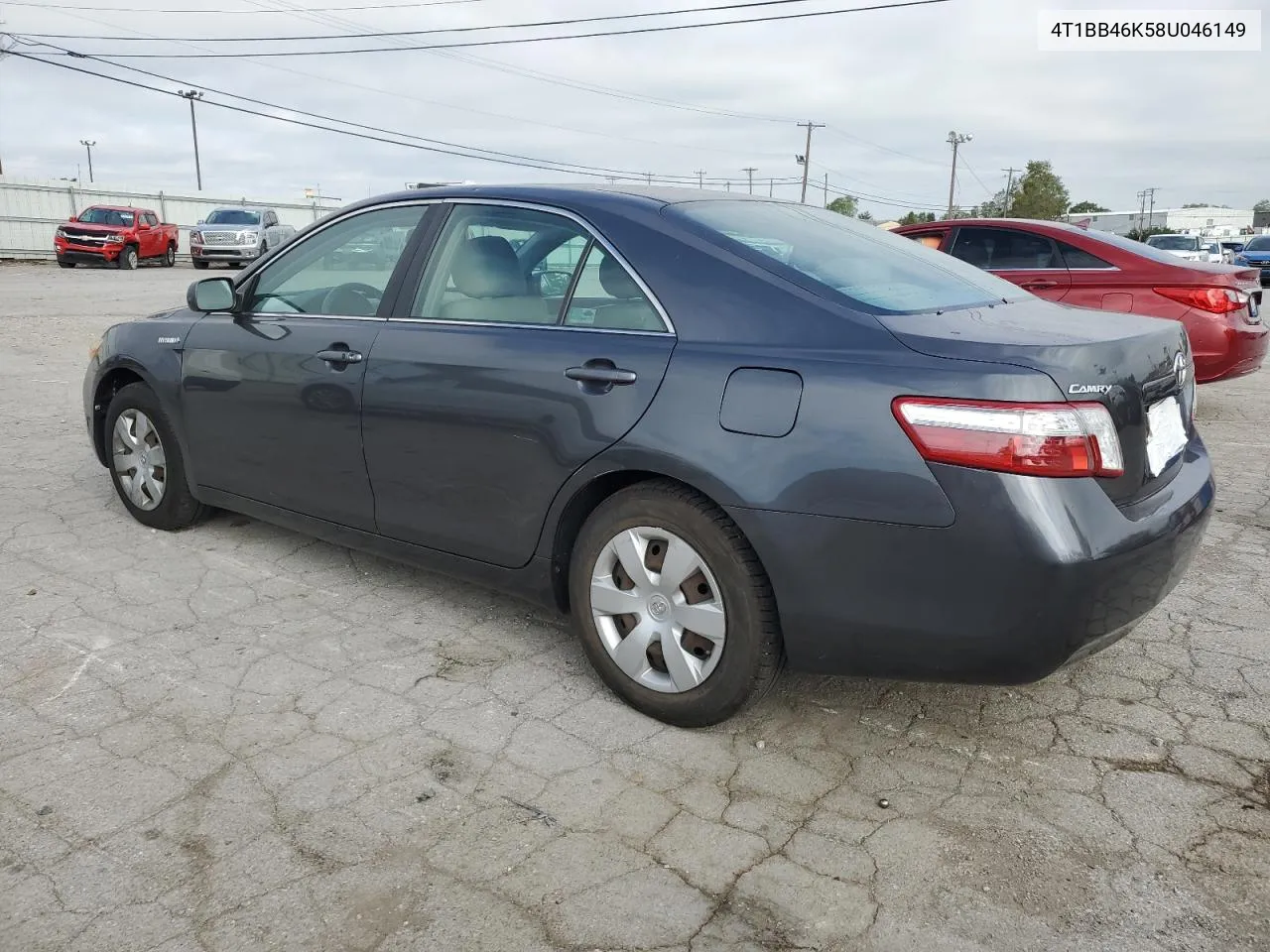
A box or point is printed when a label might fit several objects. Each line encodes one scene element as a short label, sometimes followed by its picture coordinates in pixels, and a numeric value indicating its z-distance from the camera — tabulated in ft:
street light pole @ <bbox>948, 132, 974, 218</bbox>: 260.62
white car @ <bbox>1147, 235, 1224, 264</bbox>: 97.76
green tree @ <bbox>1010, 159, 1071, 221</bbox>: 233.76
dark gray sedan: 7.97
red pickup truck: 88.74
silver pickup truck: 91.30
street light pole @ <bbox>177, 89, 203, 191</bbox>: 161.82
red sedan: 23.41
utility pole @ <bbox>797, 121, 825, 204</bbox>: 233.55
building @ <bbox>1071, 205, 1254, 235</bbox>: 283.18
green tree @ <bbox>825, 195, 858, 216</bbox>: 266.53
